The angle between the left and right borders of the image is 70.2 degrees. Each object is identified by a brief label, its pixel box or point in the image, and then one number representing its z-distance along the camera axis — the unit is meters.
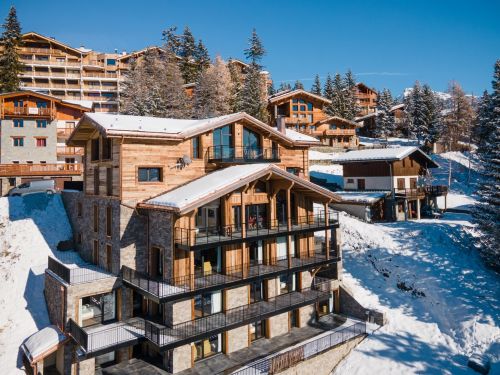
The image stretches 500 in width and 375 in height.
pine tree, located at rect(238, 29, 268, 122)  58.44
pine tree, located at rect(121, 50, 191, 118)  50.80
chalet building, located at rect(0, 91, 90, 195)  41.83
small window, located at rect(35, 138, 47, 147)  44.29
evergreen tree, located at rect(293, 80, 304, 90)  112.68
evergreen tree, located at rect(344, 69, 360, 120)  83.75
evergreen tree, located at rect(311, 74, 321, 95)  96.12
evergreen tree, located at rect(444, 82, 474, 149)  73.19
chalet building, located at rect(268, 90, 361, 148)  70.59
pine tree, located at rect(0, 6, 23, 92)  55.01
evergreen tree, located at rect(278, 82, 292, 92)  128.59
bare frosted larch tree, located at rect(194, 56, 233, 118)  58.22
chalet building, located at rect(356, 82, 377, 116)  107.69
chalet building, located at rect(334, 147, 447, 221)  41.62
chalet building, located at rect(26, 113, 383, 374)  19.33
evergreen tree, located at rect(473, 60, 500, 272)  32.69
